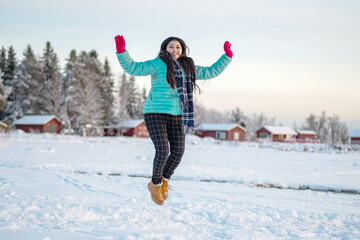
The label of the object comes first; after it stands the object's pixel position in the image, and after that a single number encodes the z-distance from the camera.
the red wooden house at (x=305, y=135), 69.12
